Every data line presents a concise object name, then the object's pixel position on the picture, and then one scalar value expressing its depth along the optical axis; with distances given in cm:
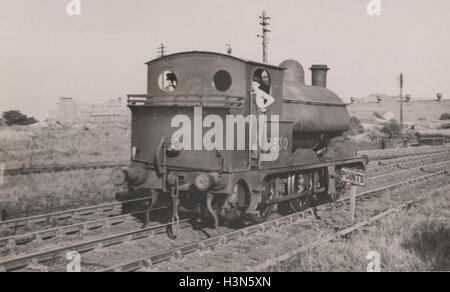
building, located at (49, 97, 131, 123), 5769
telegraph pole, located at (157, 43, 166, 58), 3553
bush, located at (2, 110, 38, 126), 4816
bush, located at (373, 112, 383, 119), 7576
